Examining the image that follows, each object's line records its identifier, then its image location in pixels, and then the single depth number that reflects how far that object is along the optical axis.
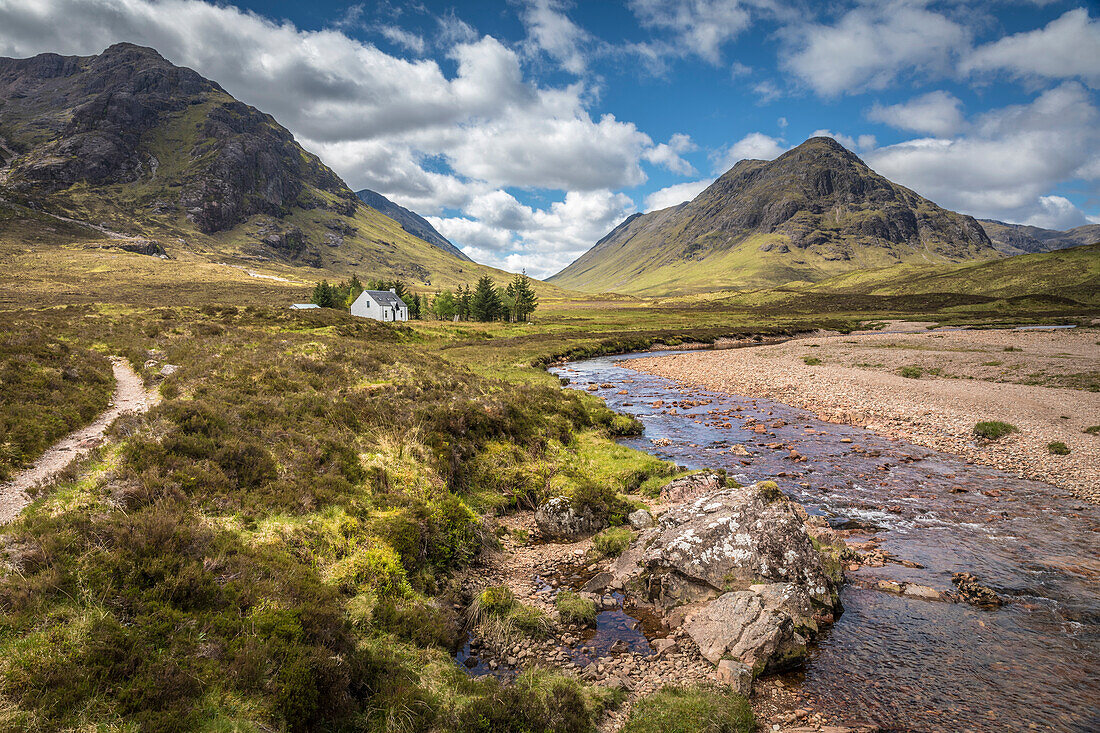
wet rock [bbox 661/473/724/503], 18.40
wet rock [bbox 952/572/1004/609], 12.22
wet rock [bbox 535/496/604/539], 16.38
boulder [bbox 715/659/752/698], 9.42
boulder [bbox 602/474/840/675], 10.47
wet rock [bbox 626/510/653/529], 16.14
